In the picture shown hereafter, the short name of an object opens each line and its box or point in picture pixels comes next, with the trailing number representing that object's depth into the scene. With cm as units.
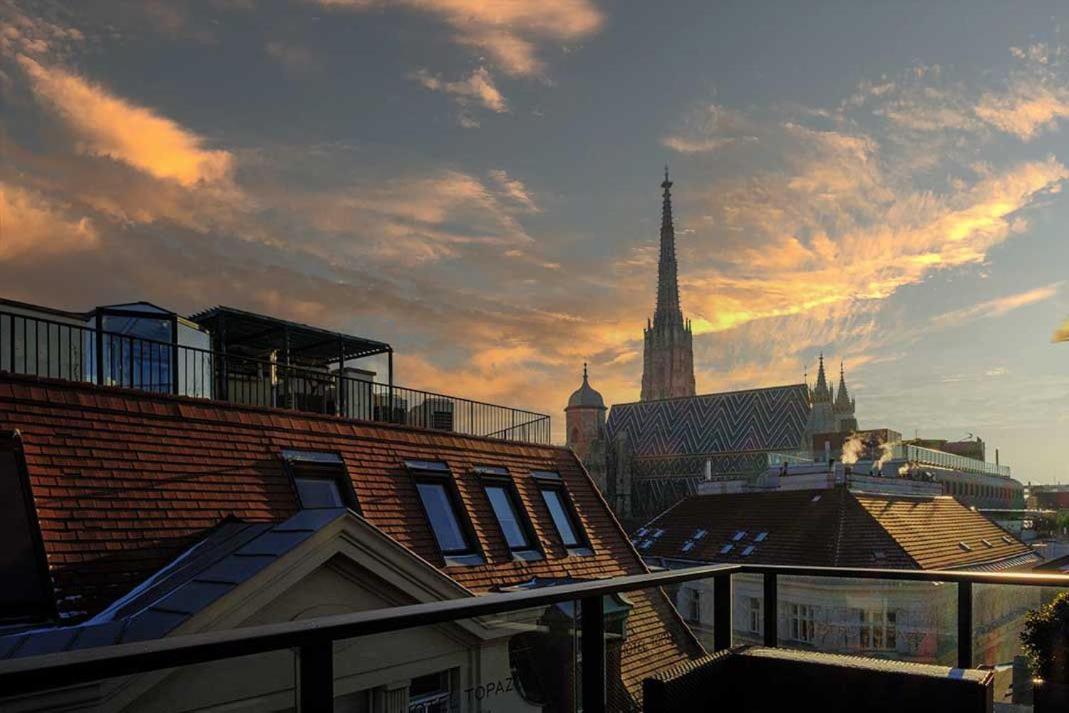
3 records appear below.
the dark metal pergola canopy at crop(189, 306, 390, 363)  1529
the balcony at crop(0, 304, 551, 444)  1080
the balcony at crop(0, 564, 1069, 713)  188
